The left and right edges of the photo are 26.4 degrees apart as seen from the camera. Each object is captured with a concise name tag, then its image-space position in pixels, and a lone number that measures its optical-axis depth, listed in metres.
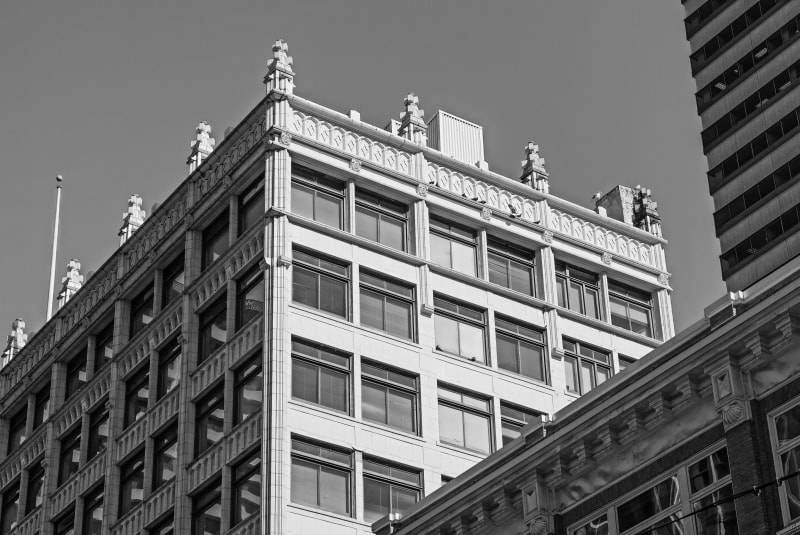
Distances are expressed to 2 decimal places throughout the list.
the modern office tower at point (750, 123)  108.44
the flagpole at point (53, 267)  77.70
